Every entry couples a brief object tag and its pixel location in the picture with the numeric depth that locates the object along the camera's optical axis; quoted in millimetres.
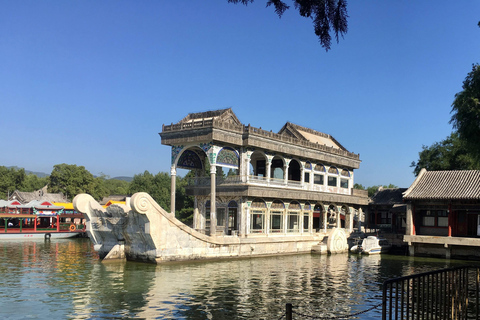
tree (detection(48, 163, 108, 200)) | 58125
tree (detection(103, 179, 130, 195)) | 88288
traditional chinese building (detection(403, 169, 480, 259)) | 28562
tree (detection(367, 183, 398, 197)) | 80975
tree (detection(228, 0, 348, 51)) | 7679
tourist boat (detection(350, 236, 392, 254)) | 31172
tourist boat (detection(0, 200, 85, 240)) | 37656
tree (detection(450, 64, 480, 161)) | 14656
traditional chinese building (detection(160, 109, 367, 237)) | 26766
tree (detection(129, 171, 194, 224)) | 49906
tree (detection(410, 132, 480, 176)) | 41531
